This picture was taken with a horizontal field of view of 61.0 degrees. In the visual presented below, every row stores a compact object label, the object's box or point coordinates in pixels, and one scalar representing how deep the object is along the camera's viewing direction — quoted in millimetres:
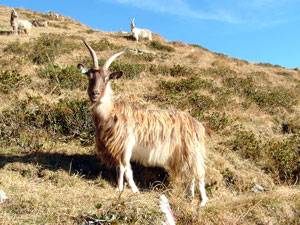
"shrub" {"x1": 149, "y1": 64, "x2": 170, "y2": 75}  10946
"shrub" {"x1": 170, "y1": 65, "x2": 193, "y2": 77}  11186
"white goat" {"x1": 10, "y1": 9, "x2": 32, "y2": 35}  16736
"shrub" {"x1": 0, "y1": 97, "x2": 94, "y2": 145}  5297
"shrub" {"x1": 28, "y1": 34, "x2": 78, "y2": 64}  10508
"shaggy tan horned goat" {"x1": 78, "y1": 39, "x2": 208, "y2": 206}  4316
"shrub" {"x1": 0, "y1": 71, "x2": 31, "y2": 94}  6796
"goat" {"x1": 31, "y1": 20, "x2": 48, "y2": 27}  21969
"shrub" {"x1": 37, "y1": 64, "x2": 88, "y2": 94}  7842
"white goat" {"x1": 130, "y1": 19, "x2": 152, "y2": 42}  20553
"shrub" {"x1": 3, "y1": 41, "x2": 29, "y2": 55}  10934
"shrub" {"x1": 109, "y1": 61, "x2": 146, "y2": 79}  9891
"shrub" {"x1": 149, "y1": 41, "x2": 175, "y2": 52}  17781
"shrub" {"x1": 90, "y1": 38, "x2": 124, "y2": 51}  13955
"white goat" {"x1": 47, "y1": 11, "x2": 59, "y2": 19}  30734
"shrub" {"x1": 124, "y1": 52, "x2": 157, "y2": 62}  12938
